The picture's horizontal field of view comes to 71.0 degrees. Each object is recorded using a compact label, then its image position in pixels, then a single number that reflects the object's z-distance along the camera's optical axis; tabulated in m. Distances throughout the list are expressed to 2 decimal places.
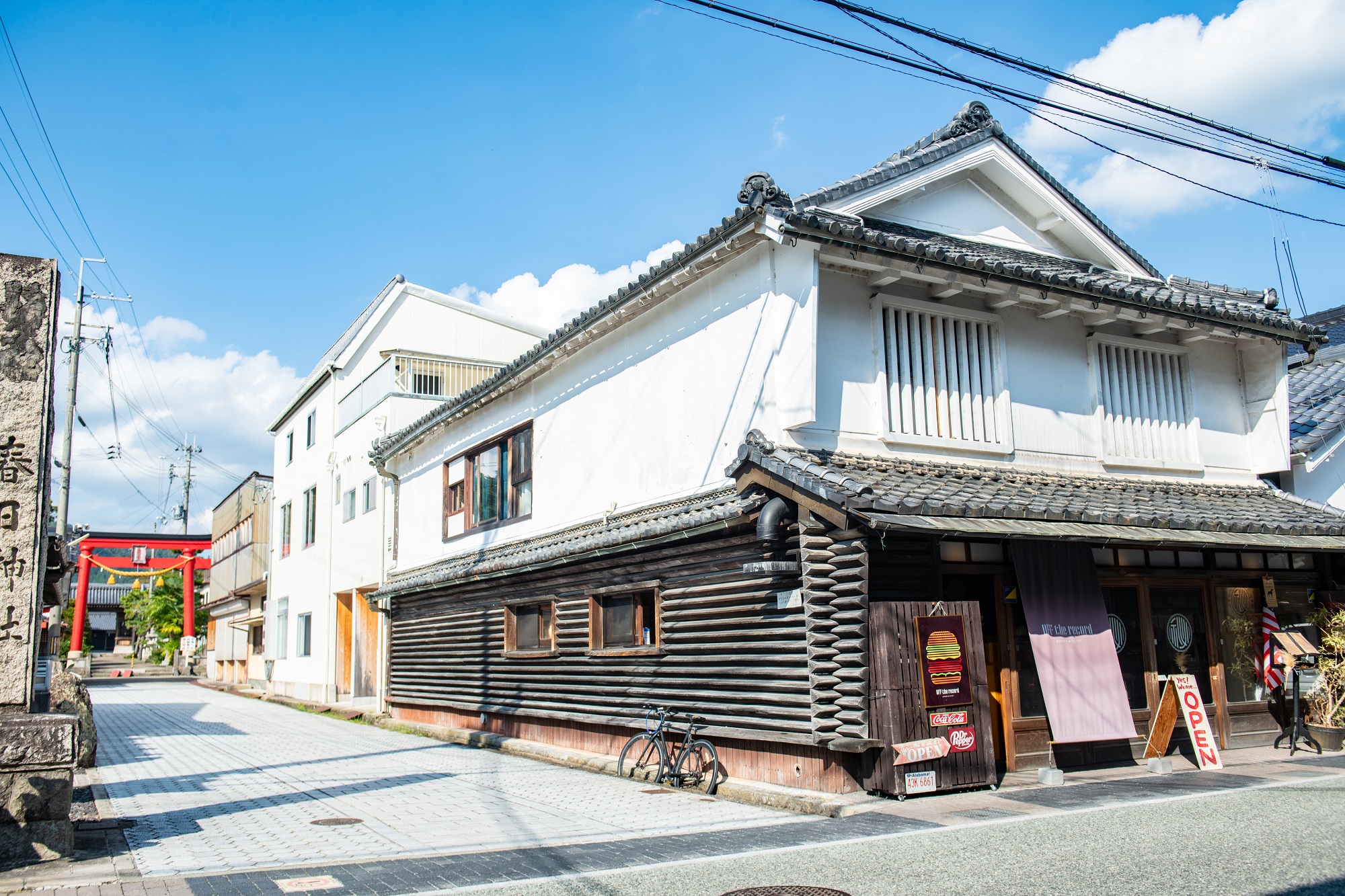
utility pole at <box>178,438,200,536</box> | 65.69
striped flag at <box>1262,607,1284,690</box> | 12.32
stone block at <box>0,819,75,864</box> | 6.83
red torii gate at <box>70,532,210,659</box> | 40.03
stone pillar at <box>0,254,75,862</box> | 6.93
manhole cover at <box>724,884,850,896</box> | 5.91
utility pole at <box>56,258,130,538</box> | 23.70
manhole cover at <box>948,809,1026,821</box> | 8.19
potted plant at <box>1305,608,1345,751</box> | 11.76
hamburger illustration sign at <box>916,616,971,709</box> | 9.12
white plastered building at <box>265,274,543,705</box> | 23.20
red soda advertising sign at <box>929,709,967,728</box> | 9.08
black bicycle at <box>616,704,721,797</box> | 10.44
